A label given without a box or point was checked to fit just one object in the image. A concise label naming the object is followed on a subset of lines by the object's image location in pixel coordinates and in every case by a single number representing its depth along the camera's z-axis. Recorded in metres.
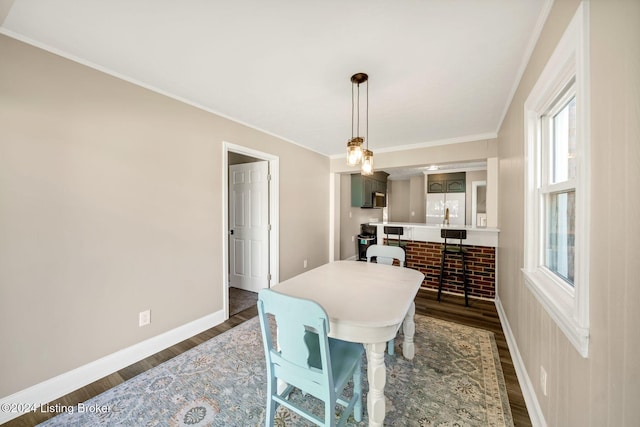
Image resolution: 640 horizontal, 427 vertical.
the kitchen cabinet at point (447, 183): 6.10
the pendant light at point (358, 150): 1.86
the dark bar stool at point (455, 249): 3.25
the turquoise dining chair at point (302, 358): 1.10
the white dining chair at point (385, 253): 2.49
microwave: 6.14
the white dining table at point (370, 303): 1.24
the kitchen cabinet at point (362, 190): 5.58
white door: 3.50
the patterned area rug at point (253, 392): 1.47
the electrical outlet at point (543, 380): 1.31
